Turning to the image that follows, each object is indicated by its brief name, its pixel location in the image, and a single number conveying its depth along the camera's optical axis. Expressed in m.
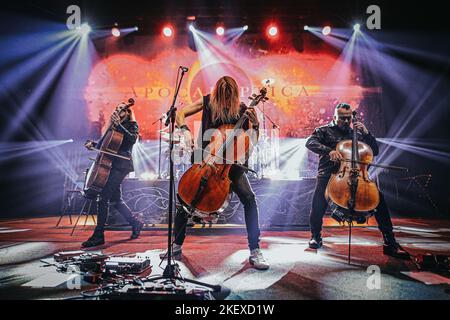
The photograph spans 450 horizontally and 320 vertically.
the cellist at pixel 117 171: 4.35
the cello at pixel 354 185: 3.29
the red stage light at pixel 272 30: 9.92
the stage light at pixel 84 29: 9.77
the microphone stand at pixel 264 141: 8.29
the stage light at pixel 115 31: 10.05
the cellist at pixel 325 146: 3.92
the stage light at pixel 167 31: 10.04
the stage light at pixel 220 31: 10.12
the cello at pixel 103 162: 4.17
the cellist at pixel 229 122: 3.18
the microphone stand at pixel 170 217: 2.52
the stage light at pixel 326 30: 9.86
